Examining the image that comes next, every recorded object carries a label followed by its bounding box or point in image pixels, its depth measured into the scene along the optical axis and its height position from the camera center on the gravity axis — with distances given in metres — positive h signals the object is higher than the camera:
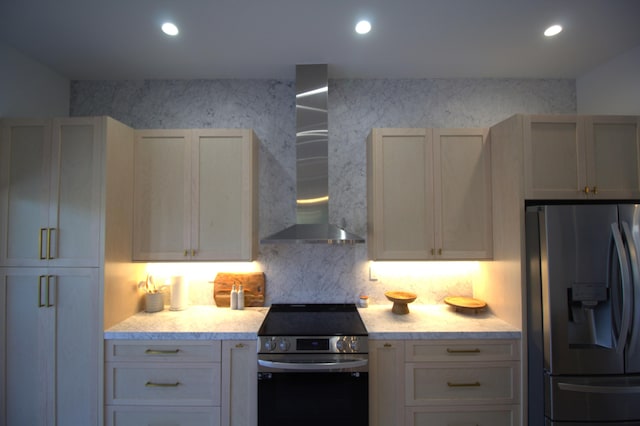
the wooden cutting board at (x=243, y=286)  2.35 -0.54
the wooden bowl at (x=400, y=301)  2.13 -0.61
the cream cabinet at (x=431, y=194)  2.11 +0.21
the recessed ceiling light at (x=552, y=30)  1.82 +1.27
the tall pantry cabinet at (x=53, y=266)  1.80 -0.28
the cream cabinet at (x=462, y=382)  1.78 -1.04
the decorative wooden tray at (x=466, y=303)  2.11 -0.64
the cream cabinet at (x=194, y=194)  2.11 +0.22
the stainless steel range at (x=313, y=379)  1.71 -0.97
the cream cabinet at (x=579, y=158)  1.83 +0.41
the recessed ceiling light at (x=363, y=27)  1.76 +1.26
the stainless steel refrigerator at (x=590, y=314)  1.64 -0.56
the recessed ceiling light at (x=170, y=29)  1.77 +1.26
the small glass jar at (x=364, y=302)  2.34 -0.68
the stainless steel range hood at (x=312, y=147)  2.16 +0.59
